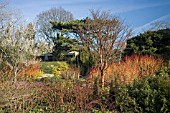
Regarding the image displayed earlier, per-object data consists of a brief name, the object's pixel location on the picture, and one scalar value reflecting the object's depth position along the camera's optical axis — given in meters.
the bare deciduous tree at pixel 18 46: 13.20
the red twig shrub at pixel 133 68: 10.47
